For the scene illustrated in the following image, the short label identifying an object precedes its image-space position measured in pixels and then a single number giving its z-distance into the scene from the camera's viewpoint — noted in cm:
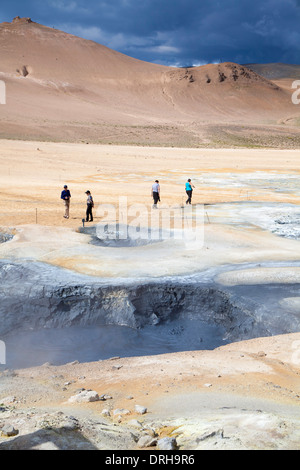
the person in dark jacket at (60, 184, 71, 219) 1952
